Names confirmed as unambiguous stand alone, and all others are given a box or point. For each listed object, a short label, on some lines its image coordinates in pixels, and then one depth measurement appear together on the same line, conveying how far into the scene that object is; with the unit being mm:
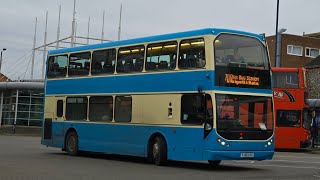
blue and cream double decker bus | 16062
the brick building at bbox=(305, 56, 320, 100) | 47788
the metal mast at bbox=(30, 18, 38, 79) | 64812
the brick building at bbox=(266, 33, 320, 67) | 59250
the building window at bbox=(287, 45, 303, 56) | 60000
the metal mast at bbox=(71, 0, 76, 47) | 57094
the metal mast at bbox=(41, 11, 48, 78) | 62812
